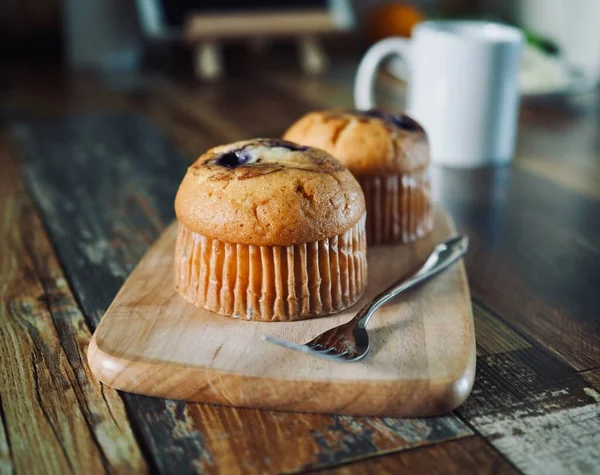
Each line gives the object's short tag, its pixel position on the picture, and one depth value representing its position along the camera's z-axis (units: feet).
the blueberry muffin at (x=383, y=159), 0.87
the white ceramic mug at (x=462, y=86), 1.22
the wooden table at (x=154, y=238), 0.56
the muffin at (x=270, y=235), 0.70
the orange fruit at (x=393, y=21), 2.00
